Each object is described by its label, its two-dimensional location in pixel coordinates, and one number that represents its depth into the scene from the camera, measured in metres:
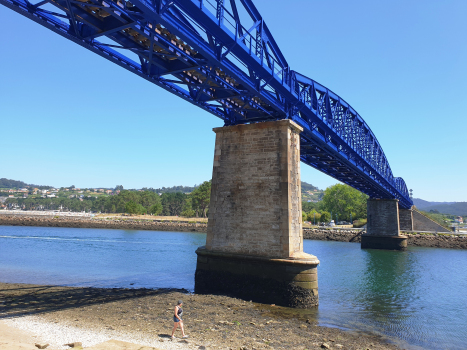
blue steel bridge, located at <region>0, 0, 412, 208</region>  10.21
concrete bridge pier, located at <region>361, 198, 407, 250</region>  51.59
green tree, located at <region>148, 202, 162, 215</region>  142.38
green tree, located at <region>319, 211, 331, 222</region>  101.94
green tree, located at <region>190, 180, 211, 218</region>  116.44
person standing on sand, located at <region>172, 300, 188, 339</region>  9.75
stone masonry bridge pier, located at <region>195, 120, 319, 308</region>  14.73
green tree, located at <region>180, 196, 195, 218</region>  127.56
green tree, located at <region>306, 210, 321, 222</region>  110.06
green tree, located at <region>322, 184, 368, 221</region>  110.00
